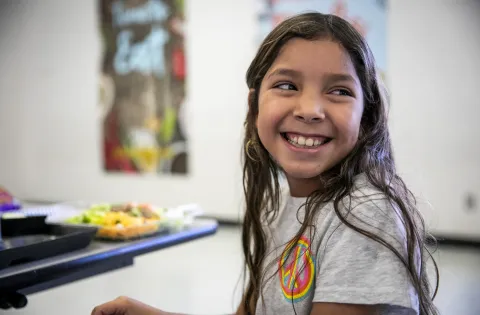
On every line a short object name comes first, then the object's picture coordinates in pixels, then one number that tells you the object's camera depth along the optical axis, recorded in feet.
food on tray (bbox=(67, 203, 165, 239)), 5.44
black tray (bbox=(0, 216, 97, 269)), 4.29
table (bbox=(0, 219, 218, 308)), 4.13
